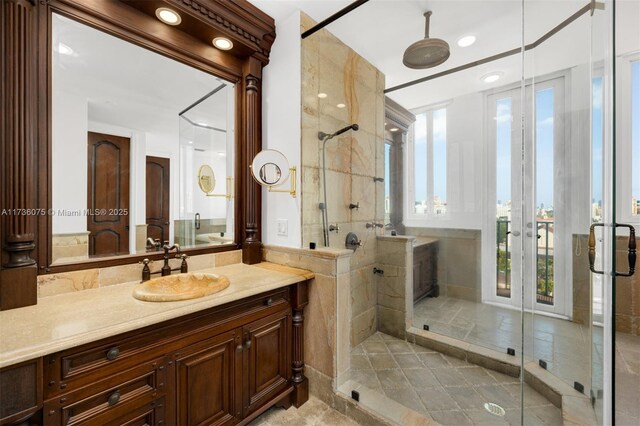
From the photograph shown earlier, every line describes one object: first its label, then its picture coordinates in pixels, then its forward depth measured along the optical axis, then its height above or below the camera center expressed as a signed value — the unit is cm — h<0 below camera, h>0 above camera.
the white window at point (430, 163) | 252 +48
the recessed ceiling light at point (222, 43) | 182 +118
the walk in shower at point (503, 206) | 144 +5
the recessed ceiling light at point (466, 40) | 209 +137
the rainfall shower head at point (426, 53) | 213 +133
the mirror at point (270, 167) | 190 +32
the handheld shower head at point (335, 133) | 208 +65
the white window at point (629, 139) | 246 +68
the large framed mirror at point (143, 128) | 133 +51
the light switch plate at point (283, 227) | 196 -11
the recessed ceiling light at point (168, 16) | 155 +118
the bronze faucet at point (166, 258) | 162 -29
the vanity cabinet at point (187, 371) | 93 -69
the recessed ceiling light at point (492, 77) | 231 +119
